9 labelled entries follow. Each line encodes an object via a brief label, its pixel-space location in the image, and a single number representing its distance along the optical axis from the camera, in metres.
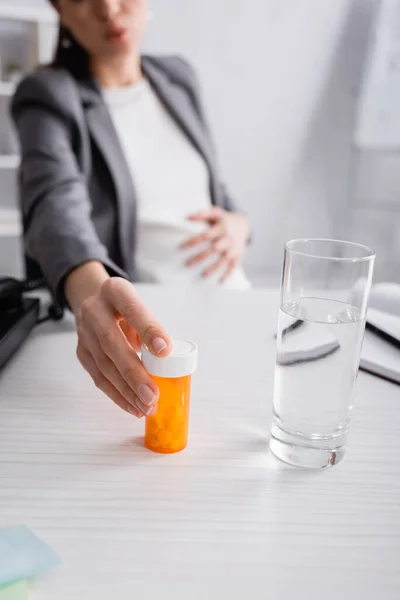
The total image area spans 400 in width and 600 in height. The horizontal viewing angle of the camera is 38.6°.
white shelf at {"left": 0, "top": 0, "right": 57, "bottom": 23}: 2.26
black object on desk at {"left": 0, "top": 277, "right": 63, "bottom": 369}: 0.66
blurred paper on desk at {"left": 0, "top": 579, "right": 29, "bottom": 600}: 0.34
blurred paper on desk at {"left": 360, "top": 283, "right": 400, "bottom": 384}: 0.70
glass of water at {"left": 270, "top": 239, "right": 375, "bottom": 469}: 0.49
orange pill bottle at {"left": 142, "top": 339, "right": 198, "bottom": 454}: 0.50
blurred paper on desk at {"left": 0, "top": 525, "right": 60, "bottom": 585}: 0.36
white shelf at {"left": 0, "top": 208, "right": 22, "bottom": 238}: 2.44
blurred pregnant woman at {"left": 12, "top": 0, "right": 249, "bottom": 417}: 0.86
